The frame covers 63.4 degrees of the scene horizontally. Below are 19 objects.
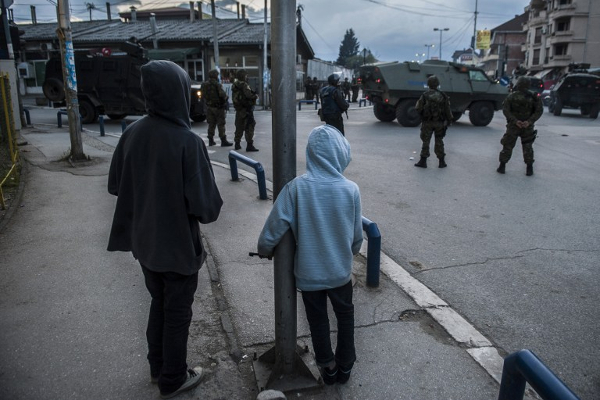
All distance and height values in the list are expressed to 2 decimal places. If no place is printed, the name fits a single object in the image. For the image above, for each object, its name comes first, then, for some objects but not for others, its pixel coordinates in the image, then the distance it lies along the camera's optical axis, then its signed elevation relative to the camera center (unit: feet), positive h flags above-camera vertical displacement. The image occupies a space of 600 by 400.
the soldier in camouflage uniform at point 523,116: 28.07 -1.60
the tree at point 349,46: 399.24 +34.34
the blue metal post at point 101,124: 43.89 -3.15
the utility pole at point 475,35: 134.97 +14.35
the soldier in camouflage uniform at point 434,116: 29.76 -1.70
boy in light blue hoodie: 8.34 -2.18
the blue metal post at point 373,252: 13.07 -4.30
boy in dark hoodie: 7.76 -1.68
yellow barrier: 27.19 -1.80
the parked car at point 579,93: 66.80 -0.71
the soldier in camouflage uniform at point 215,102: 37.35 -1.03
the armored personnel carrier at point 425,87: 52.54 +0.11
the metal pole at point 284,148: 8.02 -1.02
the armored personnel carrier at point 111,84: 51.19 +0.46
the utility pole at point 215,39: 79.50 +7.95
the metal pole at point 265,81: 80.08 +1.21
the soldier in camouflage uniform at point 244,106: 34.91 -1.25
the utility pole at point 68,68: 27.63 +1.16
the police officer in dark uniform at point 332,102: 33.83 -0.95
